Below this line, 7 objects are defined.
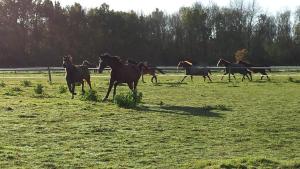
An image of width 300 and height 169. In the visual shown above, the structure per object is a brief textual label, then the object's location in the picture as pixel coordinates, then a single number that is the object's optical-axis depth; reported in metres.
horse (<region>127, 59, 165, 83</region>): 35.10
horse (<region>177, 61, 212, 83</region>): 36.56
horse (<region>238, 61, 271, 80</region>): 38.53
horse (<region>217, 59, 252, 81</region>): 37.72
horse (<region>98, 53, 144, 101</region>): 20.23
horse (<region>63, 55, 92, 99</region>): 21.93
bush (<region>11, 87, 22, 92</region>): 25.07
